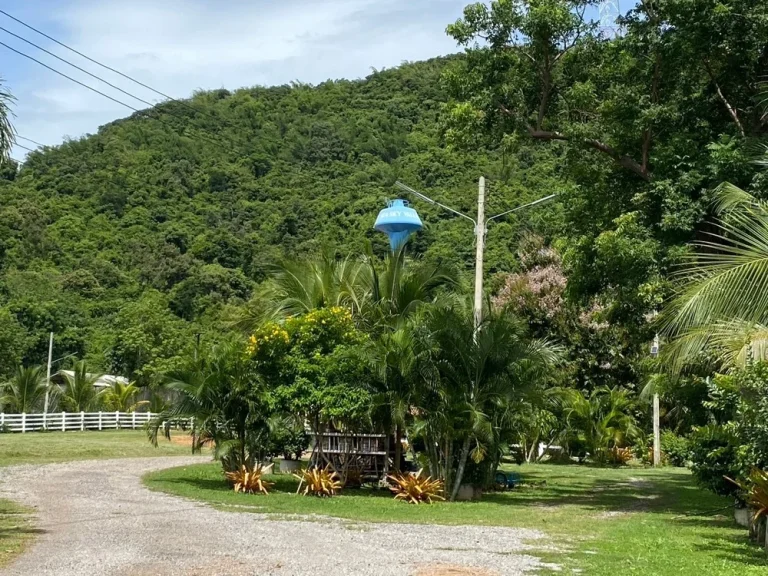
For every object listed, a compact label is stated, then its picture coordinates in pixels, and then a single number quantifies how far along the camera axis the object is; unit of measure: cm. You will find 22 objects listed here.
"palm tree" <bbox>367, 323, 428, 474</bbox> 1884
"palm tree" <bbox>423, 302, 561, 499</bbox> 1873
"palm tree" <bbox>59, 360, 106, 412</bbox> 4834
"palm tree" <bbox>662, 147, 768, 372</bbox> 1184
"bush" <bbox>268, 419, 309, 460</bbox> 2000
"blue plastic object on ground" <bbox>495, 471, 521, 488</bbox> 2273
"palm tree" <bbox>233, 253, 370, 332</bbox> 2409
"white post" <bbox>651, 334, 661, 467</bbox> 3465
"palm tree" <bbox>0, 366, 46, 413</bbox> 4594
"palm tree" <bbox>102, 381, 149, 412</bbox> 5009
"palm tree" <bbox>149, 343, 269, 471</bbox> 1972
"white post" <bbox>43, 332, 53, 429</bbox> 4347
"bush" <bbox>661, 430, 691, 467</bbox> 3210
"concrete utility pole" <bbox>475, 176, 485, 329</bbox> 2112
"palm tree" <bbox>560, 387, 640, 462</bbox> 3581
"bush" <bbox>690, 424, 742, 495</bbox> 1486
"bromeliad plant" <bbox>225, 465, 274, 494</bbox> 1939
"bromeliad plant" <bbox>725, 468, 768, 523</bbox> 1187
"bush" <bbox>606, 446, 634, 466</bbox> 3725
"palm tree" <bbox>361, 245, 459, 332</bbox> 2386
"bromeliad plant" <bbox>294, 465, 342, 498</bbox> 1941
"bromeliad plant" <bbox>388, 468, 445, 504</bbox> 1861
